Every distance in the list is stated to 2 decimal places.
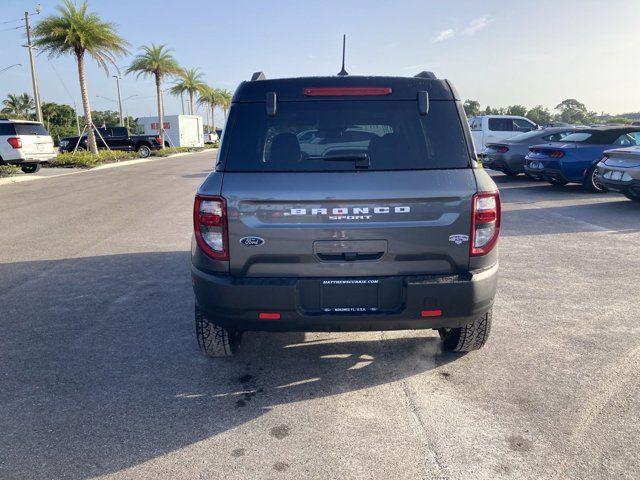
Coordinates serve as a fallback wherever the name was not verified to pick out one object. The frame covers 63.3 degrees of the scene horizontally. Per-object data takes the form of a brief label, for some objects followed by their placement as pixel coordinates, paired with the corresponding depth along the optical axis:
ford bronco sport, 3.07
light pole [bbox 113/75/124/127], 60.56
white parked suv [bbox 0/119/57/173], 18.36
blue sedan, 12.73
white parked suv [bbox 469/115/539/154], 20.62
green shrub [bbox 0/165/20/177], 18.34
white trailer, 49.38
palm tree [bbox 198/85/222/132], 64.56
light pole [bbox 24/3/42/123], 29.70
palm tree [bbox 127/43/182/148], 41.09
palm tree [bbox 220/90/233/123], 78.12
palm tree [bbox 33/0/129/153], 25.44
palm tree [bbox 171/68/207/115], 57.34
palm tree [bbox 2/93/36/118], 91.75
